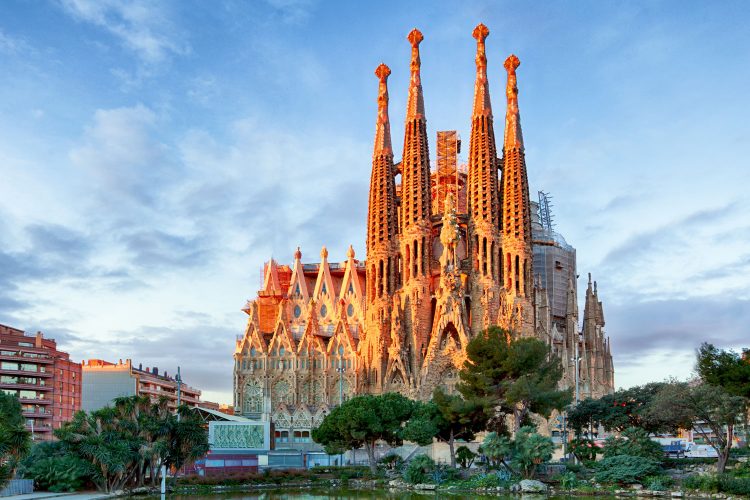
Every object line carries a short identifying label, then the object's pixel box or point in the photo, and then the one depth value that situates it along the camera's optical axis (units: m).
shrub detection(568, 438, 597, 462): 51.22
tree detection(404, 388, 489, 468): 50.56
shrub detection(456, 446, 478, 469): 52.87
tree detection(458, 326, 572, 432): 50.22
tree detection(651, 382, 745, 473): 42.34
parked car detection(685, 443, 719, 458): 69.69
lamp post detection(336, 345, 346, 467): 85.75
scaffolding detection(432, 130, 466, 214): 93.44
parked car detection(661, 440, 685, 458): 66.49
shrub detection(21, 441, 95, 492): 41.19
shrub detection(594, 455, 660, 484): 44.03
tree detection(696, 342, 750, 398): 45.94
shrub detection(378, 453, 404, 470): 56.16
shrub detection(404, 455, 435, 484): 48.62
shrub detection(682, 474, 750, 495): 38.50
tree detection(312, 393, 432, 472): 53.59
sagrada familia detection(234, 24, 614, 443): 79.75
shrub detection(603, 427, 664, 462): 47.12
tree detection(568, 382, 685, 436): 55.22
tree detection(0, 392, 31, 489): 34.00
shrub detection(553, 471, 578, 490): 44.09
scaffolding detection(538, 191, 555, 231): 99.81
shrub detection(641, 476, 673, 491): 42.10
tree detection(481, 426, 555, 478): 45.19
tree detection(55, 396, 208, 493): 41.66
